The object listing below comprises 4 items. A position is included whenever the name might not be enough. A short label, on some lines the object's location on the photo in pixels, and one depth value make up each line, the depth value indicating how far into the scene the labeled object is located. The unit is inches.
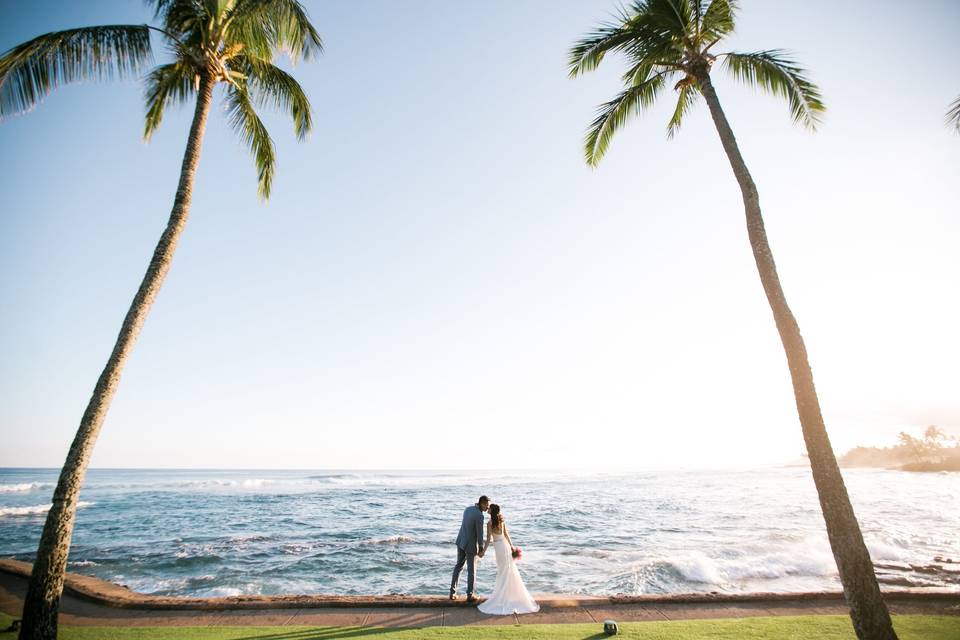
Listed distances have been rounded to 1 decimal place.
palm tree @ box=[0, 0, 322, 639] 207.5
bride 285.7
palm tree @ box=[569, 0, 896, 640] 190.7
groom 326.6
